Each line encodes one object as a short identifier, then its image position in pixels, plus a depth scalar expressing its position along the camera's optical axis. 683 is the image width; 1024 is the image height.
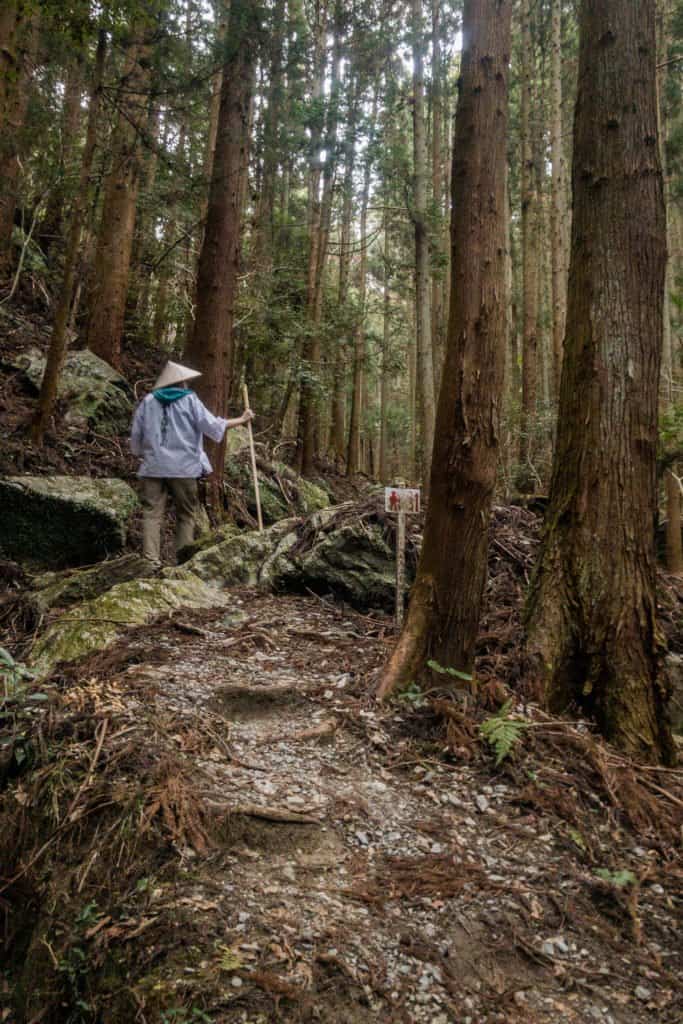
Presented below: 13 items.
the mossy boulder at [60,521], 6.05
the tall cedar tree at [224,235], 8.40
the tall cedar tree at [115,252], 11.12
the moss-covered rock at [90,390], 9.64
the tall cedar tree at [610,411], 4.05
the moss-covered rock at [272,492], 9.87
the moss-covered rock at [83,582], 5.17
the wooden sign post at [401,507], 4.97
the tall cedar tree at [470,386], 3.82
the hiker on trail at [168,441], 6.48
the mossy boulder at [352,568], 5.76
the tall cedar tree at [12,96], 7.93
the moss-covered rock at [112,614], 4.15
